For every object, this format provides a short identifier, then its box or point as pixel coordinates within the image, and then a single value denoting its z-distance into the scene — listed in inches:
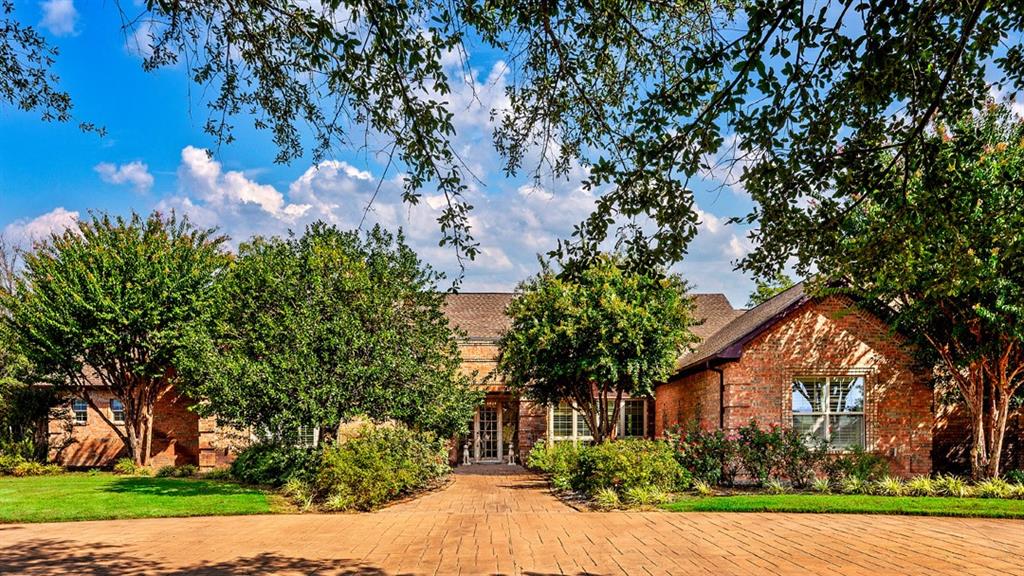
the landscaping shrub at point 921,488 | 525.7
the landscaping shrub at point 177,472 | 758.5
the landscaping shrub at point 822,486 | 544.7
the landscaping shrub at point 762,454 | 586.6
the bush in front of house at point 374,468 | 502.9
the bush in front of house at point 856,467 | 593.0
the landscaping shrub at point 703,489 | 542.3
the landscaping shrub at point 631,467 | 519.2
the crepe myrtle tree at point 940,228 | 218.4
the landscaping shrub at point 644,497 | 486.0
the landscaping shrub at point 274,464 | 579.2
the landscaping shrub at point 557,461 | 614.5
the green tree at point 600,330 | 661.9
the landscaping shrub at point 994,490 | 514.9
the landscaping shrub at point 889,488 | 529.0
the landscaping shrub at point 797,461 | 587.2
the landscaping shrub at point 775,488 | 548.1
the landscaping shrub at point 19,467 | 799.1
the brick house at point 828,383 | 654.5
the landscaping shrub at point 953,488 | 519.2
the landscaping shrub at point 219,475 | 724.4
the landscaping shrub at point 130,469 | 770.2
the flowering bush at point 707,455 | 588.4
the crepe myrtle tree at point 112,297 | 734.5
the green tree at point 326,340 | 540.1
